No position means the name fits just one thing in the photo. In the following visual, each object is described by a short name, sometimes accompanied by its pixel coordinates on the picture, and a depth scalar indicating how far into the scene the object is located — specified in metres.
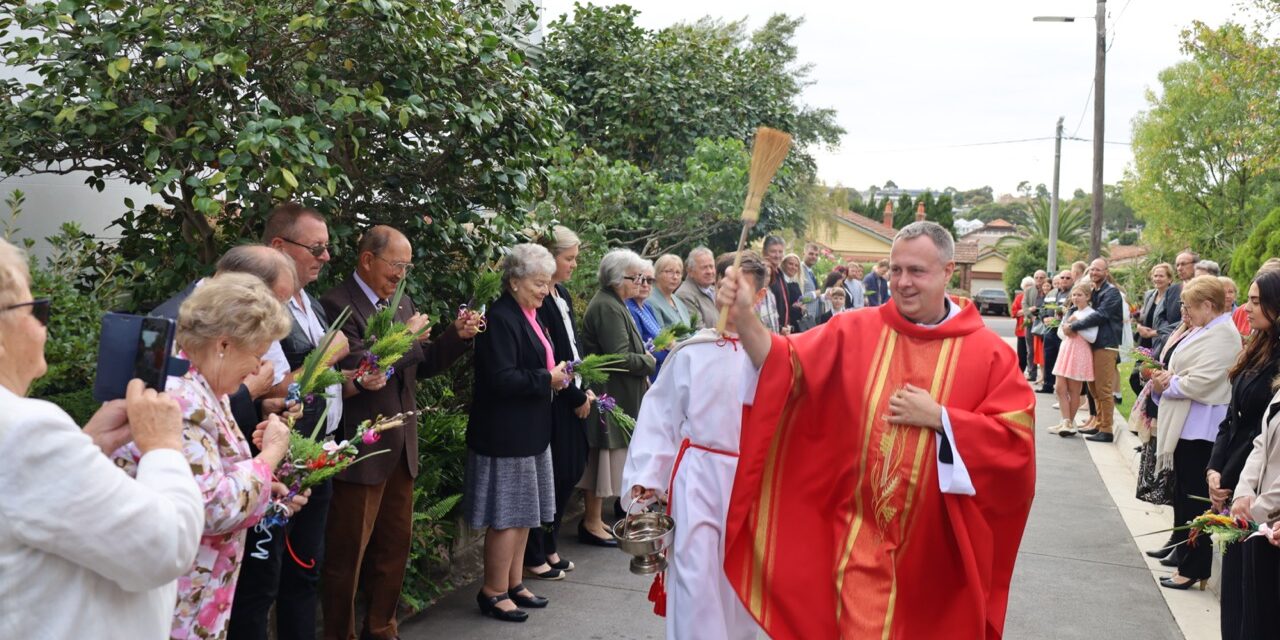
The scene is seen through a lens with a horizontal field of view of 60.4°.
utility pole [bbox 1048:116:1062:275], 29.68
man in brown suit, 5.04
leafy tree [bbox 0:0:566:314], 4.55
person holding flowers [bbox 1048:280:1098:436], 12.89
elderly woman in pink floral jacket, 2.86
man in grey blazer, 8.76
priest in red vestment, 4.02
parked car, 54.72
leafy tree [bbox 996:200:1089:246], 62.35
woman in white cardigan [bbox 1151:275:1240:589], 6.74
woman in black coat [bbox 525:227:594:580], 6.59
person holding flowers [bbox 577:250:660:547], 7.30
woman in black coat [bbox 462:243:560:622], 5.88
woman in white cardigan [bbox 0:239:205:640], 2.06
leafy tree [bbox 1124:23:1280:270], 36.62
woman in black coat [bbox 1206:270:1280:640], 5.08
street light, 22.67
